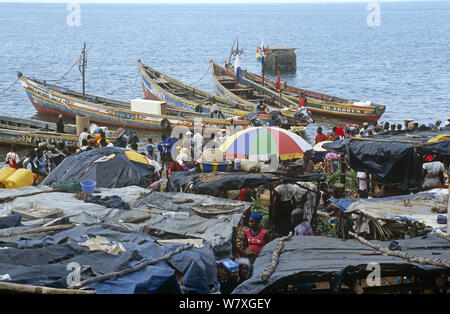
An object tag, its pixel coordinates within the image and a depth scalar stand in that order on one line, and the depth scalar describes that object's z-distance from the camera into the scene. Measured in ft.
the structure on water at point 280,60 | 210.38
